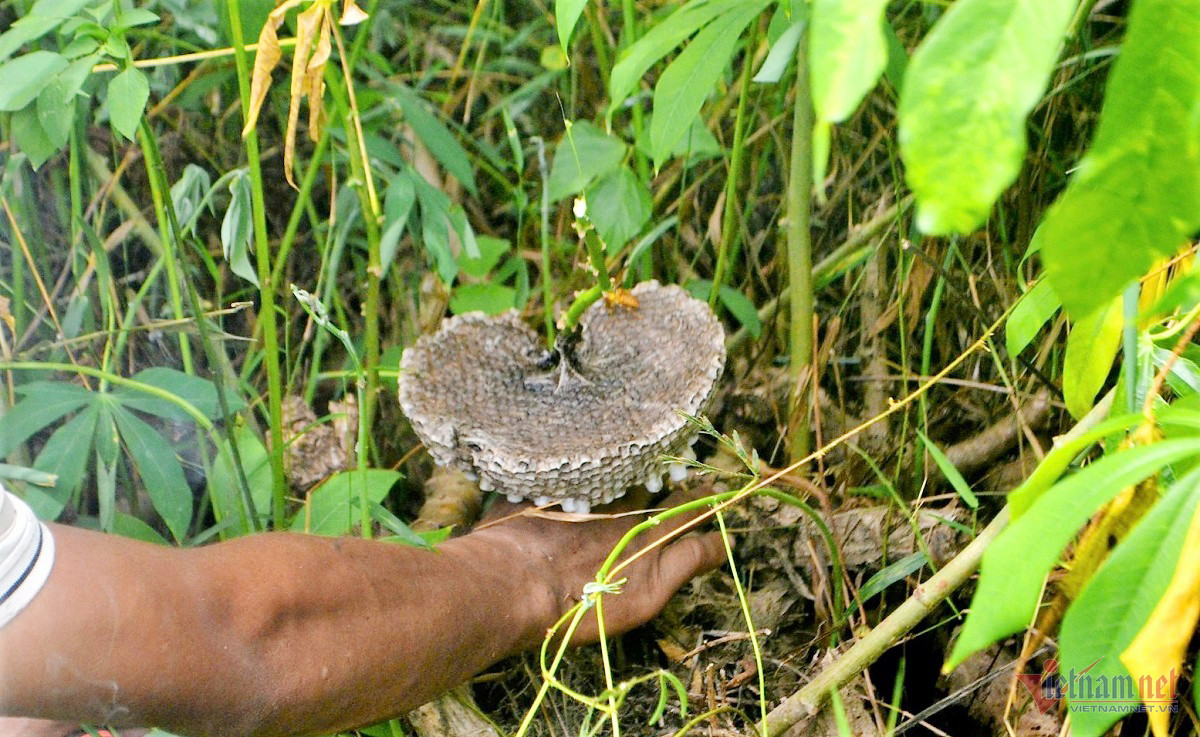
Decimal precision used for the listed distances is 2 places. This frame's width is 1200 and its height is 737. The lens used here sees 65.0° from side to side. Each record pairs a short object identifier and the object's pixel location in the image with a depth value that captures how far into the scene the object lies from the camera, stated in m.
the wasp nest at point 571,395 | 1.08
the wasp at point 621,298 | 1.27
